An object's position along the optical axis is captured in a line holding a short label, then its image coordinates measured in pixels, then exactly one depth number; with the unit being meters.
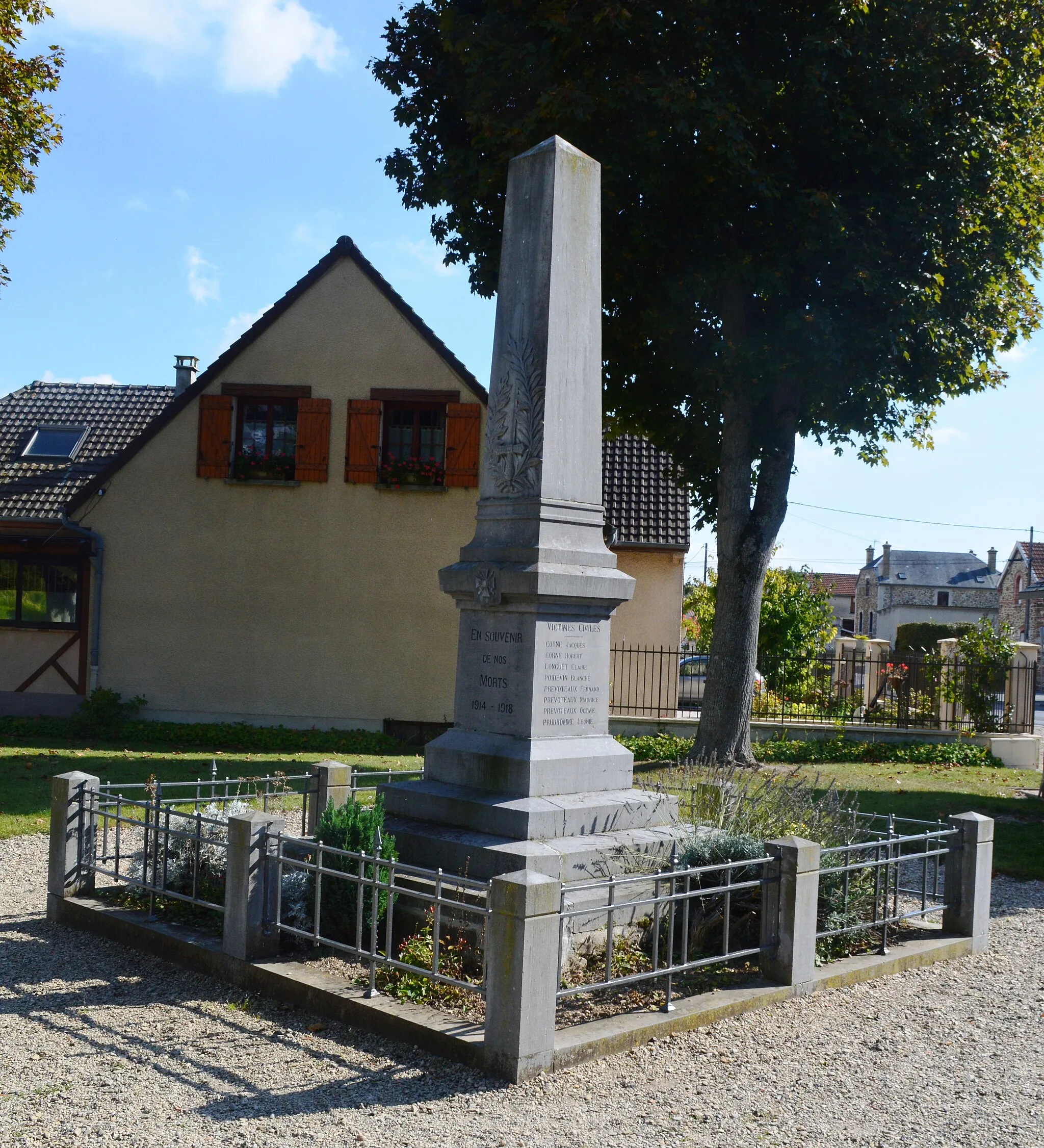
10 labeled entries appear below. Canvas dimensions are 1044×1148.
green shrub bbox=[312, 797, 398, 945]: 6.28
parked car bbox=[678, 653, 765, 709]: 23.31
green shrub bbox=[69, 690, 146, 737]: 17.95
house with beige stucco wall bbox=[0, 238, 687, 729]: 18.25
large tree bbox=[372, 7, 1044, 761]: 12.95
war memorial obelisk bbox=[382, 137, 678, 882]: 6.59
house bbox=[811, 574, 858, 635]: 89.25
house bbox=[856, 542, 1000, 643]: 71.31
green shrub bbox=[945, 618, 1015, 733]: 18.95
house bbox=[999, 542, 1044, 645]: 58.06
